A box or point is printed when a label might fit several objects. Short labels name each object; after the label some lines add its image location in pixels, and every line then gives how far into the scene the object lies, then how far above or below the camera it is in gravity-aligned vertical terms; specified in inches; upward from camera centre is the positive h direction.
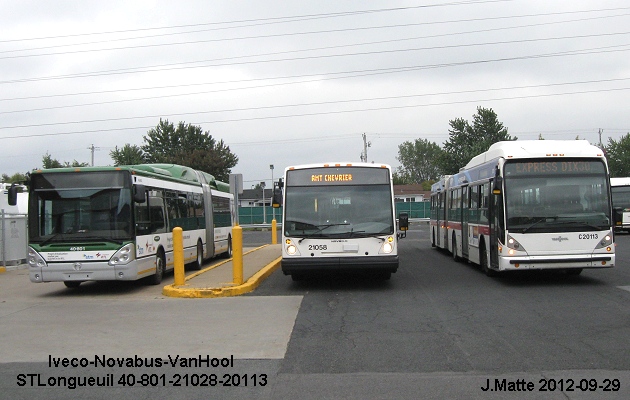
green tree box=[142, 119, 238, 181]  2847.0 +369.6
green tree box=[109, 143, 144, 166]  2800.2 +317.3
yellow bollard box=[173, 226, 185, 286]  557.9 -28.5
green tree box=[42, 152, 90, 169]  2626.7 +285.7
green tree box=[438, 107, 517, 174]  2899.1 +363.2
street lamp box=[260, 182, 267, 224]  2420.2 +27.6
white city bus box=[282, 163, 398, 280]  526.9 +0.7
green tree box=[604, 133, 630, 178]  2970.0 +245.3
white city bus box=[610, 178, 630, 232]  1369.3 +30.1
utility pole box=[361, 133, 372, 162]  2918.6 +328.5
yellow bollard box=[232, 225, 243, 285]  541.6 -28.1
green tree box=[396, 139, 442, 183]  5059.1 +430.9
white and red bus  528.4 +4.8
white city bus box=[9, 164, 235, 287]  533.3 +3.7
